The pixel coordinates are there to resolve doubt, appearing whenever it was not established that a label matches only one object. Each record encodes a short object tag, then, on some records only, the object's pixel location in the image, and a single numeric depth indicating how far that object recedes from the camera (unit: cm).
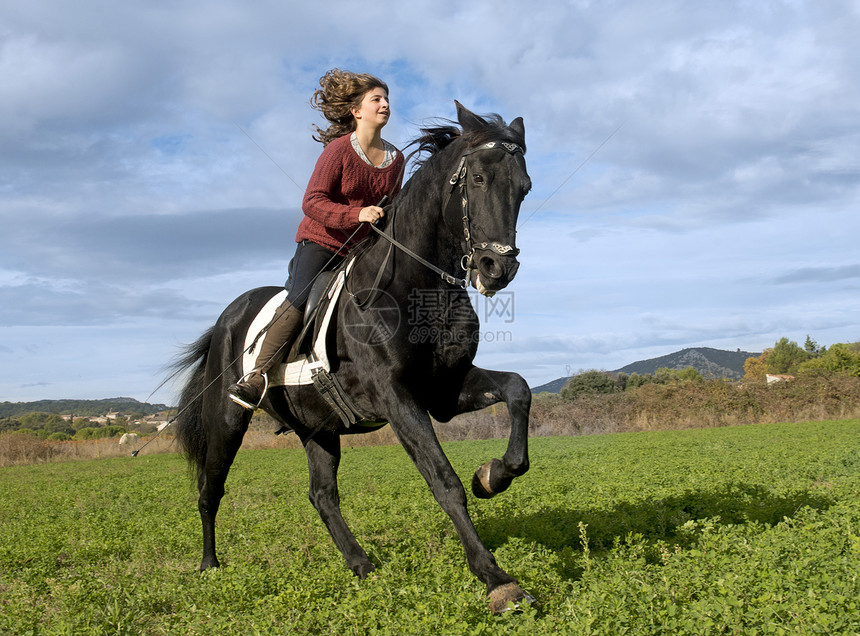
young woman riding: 528
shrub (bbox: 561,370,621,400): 4906
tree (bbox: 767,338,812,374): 9994
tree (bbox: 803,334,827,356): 9588
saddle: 495
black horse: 405
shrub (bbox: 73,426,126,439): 5149
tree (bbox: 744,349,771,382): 10419
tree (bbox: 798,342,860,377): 5592
